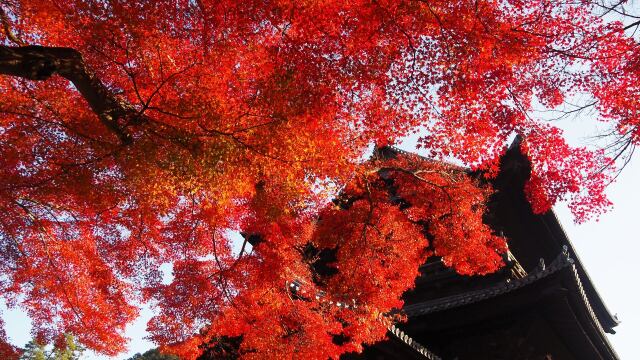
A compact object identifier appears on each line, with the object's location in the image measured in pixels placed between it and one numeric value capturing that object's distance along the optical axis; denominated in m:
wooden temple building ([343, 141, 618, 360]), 10.12
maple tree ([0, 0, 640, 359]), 8.49
